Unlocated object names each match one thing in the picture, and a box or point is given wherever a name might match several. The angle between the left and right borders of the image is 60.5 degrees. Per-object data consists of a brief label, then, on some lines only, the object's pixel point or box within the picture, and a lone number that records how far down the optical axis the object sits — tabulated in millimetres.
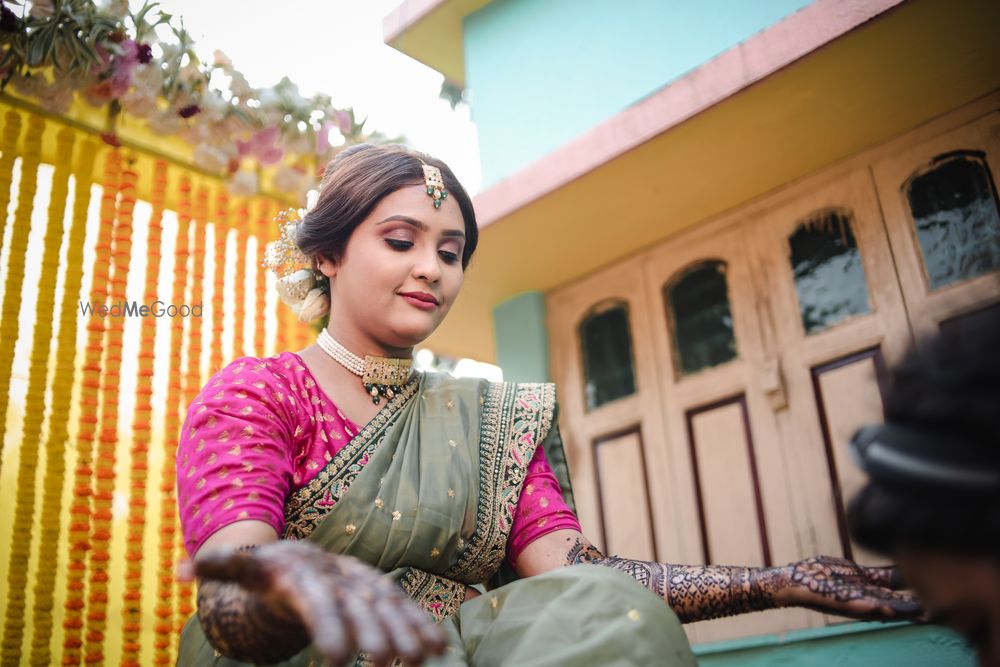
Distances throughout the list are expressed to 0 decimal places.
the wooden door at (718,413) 3848
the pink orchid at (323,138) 4156
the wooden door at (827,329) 3666
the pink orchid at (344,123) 4211
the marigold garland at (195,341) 3469
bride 1363
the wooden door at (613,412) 4312
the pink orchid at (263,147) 4000
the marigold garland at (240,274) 3878
